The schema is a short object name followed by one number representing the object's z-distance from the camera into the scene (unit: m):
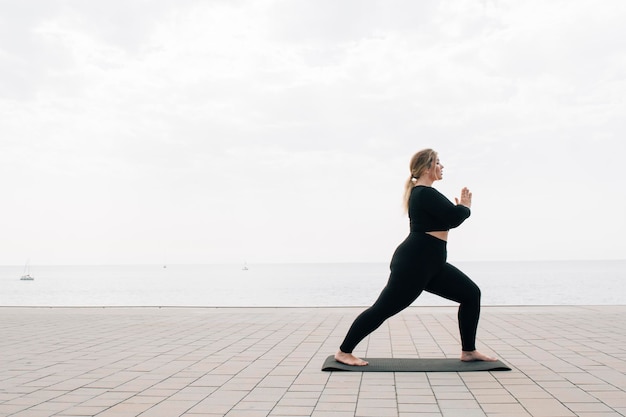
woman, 4.50
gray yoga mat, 4.63
